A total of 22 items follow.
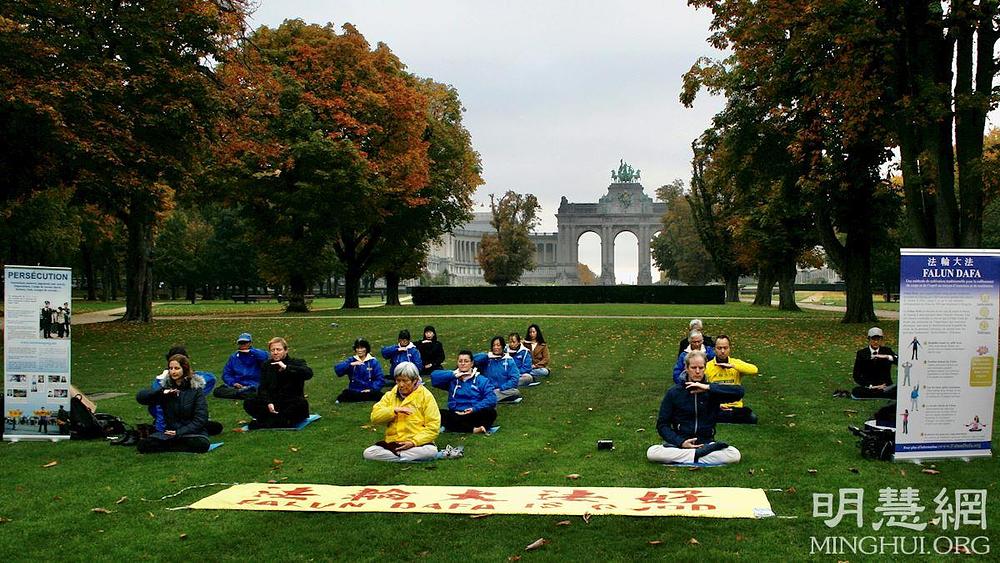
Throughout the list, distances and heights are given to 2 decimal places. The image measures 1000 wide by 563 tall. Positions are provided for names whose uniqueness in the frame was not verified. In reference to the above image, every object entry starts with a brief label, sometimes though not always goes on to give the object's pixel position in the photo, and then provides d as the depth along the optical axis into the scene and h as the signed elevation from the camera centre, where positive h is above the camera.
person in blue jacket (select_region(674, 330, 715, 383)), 13.65 -1.11
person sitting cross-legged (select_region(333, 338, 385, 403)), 14.81 -1.73
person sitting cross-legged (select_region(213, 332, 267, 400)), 15.18 -1.75
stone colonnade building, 130.50 +8.34
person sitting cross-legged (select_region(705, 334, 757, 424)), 12.08 -1.39
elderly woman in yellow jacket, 9.84 -1.71
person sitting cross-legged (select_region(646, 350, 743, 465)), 9.42 -1.68
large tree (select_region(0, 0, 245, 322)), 20.88 +4.92
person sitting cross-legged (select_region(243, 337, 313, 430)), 12.16 -1.70
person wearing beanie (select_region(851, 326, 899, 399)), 14.18 -1.55
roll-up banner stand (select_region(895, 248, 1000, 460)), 9.17 -0.78
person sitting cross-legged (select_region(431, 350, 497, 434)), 11.77 -1.73
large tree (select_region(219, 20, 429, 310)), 37.38 +6.05
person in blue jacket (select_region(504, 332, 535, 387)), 16.45 -1.56
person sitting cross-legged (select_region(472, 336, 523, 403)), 14.66 -1.59
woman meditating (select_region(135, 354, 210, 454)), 10.37 -1.68
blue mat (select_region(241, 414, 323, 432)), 12.12 -2.15
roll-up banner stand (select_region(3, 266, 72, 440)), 11.12 -0.99
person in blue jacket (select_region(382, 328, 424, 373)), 15.50 -1.37
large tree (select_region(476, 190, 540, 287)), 78.25 +3.56
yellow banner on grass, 7.60 -2.11
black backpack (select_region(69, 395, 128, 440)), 11.35 -2.02
